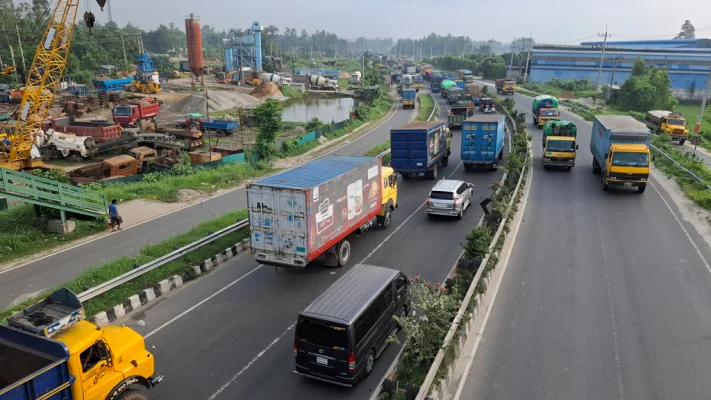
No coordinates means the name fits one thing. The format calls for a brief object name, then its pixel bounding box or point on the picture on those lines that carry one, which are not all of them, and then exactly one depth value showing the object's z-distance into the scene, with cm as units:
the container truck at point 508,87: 8131
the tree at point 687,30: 18138
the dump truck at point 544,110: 4803
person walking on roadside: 2064
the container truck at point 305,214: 1484
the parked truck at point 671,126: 4338
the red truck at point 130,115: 4597
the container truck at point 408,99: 6981
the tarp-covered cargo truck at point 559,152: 3031
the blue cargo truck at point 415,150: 2780
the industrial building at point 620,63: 9125
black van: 1019
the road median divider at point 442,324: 994
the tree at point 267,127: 3556
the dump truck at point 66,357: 804
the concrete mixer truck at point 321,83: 10315
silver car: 2158
